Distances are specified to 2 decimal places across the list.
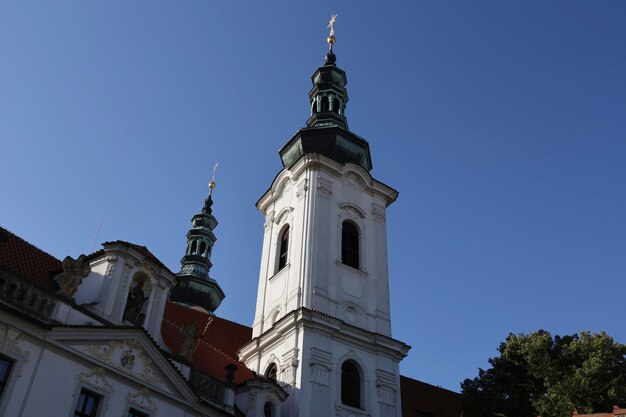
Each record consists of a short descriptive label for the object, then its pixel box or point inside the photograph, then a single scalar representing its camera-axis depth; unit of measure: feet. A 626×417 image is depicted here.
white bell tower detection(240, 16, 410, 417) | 69.26
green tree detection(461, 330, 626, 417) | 69.31
